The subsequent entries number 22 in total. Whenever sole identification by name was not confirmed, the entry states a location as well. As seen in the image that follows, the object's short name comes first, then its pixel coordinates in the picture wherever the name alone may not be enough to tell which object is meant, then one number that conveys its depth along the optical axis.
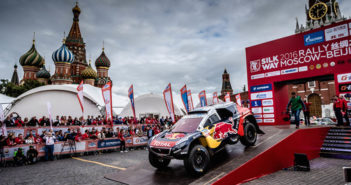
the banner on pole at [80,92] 16.75
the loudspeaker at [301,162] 7.81
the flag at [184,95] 18.77
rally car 6.39
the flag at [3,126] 11.17
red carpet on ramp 6.58
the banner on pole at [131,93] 17.52
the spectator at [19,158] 11.05
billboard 11.81
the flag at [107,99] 16.36
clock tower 72.94
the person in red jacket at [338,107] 10.55
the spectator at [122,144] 15.55
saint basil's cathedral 49.91
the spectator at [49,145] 12.30
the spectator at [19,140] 11.91
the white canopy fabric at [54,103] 23.34
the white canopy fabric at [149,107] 27.92
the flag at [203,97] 24.38
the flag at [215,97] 29.50
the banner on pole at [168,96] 16.44
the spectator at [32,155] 11.44
